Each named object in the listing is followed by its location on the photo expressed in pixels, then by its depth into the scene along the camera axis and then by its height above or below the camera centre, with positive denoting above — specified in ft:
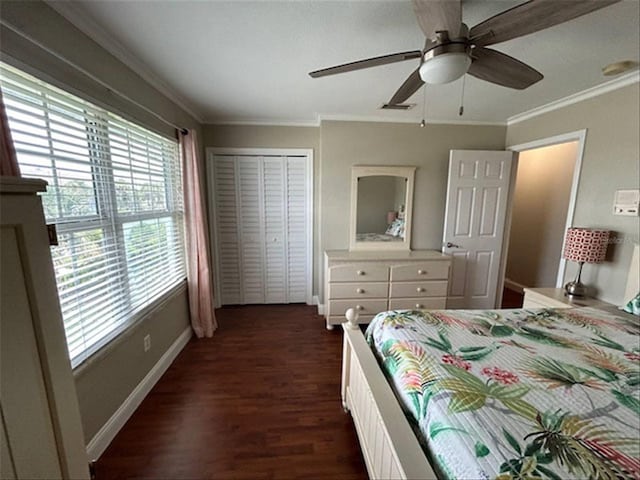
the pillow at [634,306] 5.60 -2.22
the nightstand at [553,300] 6.84 -2.60
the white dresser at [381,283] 9.49 -2.93
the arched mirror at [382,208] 10.46 -0.26
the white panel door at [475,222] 10.16 -0.79
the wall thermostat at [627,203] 6.49 -0.02
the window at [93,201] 3.89 +0.00
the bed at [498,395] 2.45 -2.28
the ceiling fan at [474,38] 3.22 +2.30
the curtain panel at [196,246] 8.32 -1.47
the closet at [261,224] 11.07 -0.97
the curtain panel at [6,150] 3.20 +0.62
